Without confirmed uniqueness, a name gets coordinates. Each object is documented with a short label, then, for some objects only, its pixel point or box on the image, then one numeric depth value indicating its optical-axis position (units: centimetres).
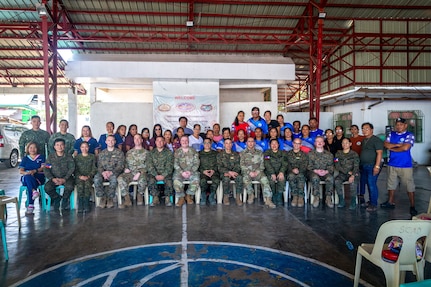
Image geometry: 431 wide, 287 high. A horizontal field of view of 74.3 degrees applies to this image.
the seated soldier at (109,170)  473
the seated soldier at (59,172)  448
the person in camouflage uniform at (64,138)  522
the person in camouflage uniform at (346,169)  473
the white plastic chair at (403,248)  193
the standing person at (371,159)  464
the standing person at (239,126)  594
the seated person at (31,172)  452
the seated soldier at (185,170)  490
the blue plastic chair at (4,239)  281
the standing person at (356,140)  511
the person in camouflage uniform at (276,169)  493
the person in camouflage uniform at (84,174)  458
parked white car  989
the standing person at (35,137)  511
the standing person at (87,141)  523
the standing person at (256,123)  606
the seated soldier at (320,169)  484
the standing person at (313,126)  593
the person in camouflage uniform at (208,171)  501
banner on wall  962
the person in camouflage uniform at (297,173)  491
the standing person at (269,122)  609
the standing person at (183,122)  617
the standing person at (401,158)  448
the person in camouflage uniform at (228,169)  496
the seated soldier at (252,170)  491
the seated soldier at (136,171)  485
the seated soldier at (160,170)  493
